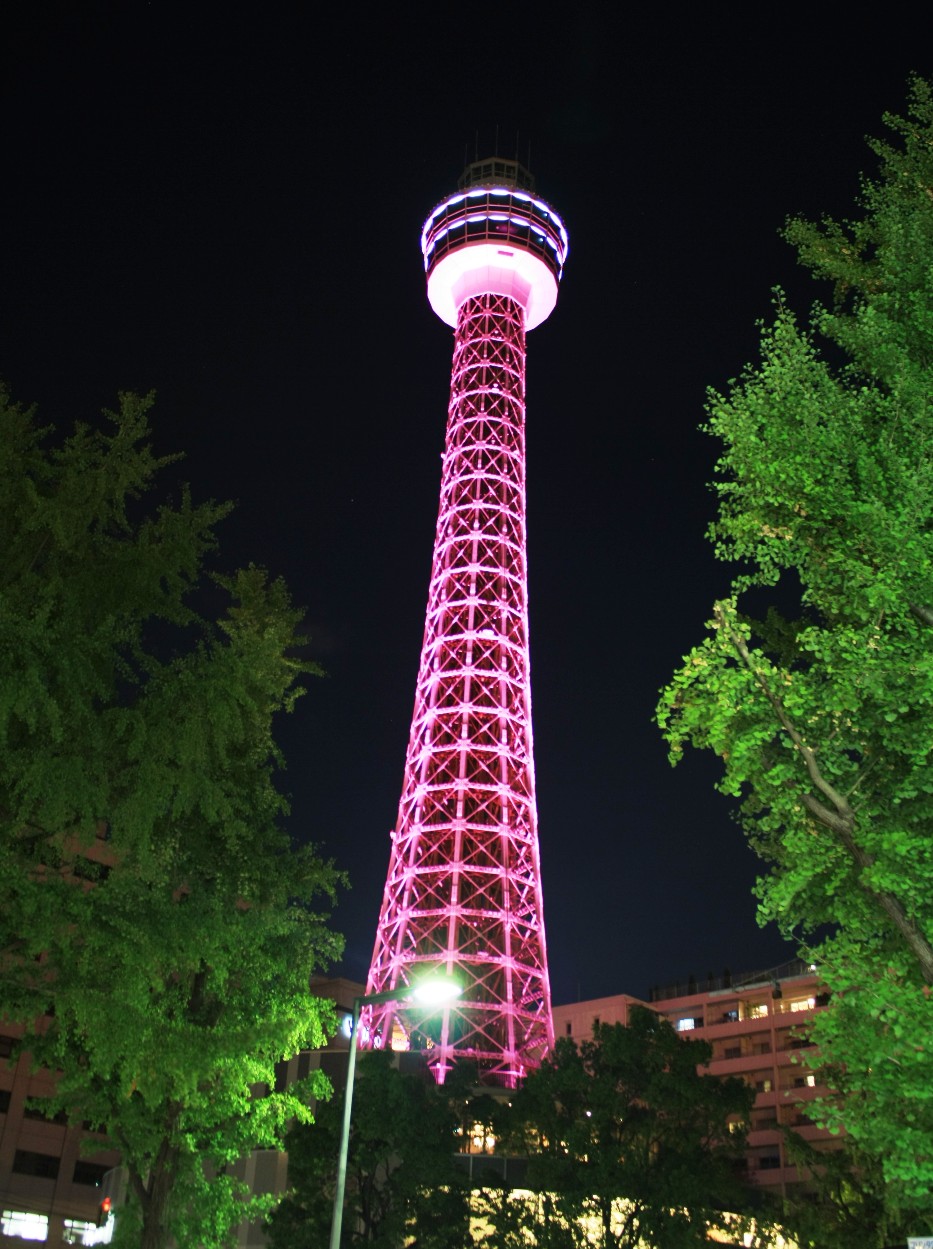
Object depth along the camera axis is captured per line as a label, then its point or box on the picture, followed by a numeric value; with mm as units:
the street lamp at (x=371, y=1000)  13570
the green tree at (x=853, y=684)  10688
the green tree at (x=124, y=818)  11188
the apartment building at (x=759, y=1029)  59531
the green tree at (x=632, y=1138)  20328
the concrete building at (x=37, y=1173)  48562
